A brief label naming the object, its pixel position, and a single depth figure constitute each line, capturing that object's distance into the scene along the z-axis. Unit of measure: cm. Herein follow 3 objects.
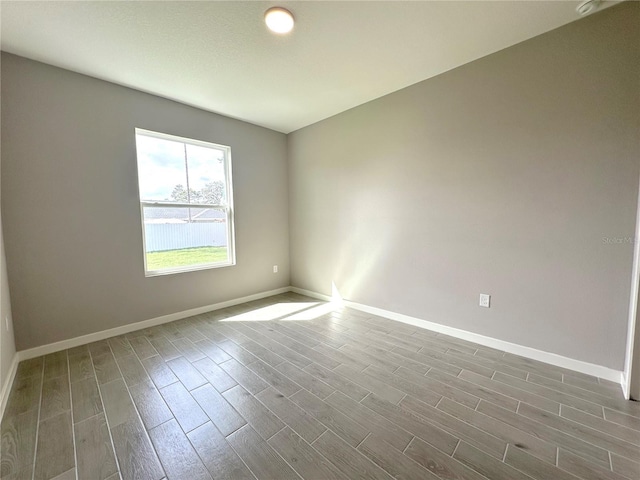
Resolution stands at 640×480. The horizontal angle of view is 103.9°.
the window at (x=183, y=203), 290
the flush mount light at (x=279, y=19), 169
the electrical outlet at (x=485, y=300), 236
